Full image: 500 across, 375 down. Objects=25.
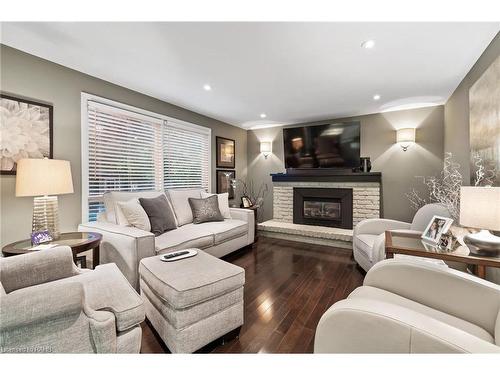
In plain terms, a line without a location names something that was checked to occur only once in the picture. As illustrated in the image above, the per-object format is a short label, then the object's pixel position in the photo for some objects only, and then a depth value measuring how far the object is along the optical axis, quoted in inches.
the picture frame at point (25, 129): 72.9
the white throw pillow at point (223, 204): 134.4
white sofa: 75.4
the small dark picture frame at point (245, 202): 171.0
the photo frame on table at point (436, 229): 65.5
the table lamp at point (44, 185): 66.2
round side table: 61.8
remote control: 68.1
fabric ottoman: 49.9
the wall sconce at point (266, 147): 188.4
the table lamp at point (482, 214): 48.9
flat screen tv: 146.4
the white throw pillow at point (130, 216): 91.4
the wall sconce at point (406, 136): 134.6
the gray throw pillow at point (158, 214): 97.2
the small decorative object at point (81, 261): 86.1
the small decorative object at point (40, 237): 66.7
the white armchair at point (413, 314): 29.4
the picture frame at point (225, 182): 171.0
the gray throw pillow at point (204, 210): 122.6
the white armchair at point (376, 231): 83.3
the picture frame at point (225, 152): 170.7
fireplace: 151.6
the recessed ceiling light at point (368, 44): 70.3
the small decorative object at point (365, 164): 146.2
